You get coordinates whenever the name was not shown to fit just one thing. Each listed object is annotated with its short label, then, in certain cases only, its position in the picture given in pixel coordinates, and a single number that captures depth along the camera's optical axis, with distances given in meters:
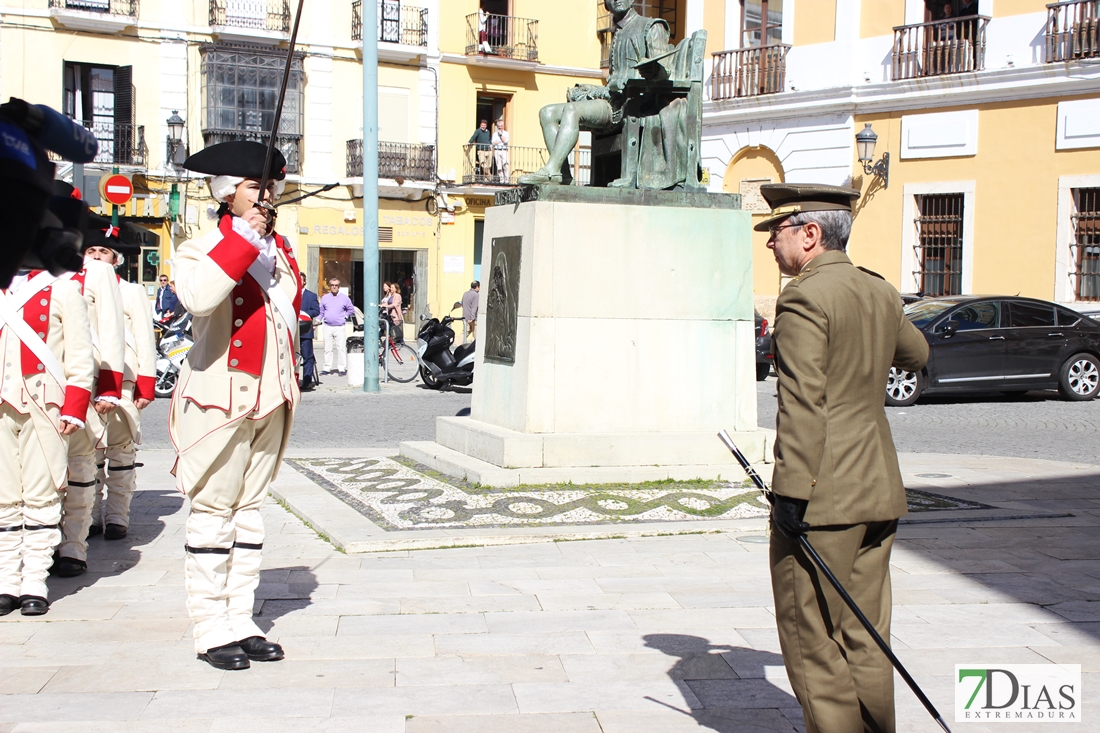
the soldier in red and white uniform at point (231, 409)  4.70
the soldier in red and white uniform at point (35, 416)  5.59
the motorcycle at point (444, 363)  18.09
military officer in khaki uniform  3.55
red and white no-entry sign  13.47
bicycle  19.66
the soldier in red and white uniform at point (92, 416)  6.27
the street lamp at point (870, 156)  23.64
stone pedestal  8.56
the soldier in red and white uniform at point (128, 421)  7.20
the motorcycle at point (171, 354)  17.25
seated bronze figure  9.11
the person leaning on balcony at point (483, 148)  34.69
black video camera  2.47
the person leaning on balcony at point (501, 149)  34.97
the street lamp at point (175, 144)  30.83
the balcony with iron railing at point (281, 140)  31.31
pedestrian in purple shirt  20.66
